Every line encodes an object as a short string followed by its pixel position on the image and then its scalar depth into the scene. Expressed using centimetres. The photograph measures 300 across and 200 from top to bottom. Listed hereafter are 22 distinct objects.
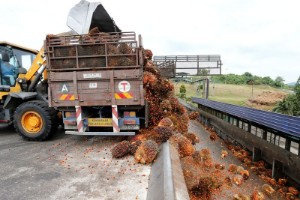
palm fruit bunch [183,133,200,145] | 656
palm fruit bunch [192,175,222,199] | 396
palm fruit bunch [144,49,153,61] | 788
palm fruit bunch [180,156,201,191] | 423
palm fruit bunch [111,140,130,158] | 504
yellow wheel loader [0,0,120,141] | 670
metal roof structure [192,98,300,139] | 457
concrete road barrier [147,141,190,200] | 286
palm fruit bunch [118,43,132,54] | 595
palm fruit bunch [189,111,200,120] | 1148
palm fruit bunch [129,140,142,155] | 509
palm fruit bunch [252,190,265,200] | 430
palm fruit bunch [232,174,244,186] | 503
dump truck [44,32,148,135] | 590
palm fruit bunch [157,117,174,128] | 572
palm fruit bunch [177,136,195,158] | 524
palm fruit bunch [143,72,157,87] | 659
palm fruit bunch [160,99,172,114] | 690
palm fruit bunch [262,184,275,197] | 464
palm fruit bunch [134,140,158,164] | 455
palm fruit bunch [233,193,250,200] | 422
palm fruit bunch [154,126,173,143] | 510
